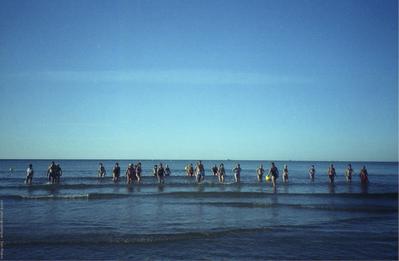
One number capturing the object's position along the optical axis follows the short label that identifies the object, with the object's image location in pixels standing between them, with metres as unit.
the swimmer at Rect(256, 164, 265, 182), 34.09
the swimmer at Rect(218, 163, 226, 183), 35.03
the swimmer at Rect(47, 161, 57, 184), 32.39
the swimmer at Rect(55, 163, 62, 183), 32.88
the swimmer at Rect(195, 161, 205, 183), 33.75
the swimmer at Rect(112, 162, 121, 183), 35.19
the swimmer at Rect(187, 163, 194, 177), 37.17
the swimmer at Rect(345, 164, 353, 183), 36.35
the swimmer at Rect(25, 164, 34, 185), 32.63
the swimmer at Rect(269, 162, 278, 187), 29.12
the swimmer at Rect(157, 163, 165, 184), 33.81
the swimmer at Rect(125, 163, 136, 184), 32.97
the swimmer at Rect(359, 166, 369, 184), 33.34
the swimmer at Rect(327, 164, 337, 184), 34.87
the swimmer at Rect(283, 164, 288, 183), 34.81
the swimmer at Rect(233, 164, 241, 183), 34.72
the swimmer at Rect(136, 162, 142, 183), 33.64
